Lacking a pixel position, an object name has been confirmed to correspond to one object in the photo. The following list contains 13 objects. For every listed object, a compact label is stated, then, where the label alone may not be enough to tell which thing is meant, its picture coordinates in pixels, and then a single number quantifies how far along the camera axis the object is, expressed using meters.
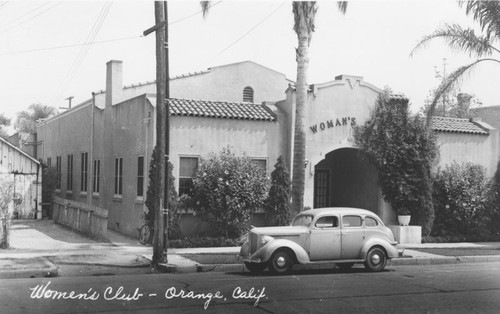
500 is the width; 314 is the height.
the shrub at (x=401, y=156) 20.44
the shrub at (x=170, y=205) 17.61
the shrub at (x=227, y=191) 17.86
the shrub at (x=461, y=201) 20.97
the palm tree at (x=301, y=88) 16.81
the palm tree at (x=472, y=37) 17.64
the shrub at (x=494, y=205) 21.52
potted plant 20.25
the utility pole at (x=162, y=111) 14.12
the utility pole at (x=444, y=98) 19.69
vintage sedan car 13.15
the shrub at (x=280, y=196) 18.88
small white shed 23.97
